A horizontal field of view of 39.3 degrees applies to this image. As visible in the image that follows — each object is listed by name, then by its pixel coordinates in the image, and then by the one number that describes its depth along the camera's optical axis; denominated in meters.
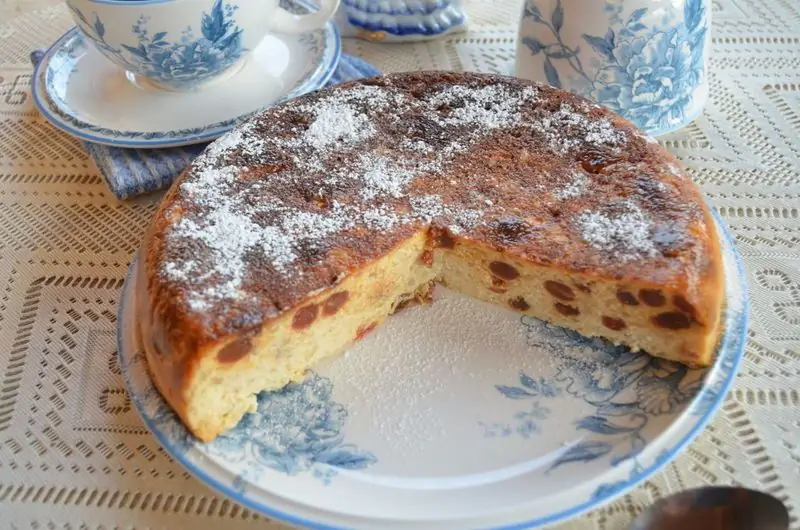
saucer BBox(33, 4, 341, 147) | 0.49
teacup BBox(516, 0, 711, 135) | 0.46
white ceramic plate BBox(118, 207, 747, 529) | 0.36
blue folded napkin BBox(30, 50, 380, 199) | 0.48
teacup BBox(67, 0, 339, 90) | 0.47
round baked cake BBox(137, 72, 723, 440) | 0.39
